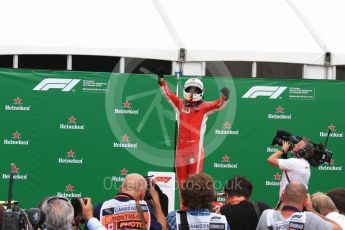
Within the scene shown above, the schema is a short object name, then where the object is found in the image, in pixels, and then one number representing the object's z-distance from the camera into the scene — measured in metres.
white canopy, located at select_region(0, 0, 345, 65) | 17.37
